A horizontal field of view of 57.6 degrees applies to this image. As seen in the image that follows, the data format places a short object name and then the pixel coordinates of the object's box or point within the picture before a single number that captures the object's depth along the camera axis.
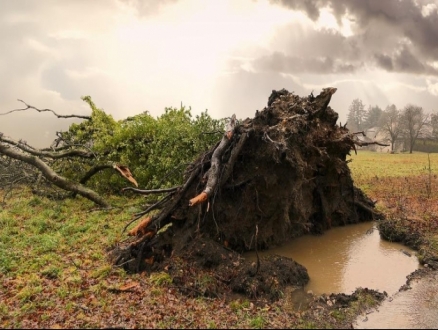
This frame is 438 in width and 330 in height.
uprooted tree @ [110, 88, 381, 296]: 7.41
